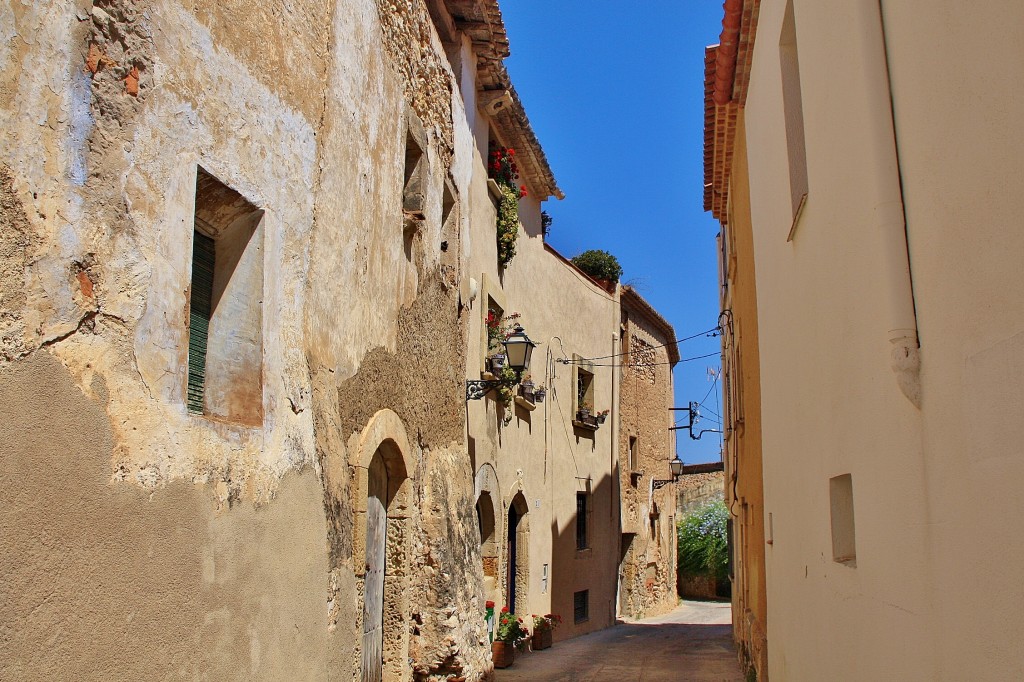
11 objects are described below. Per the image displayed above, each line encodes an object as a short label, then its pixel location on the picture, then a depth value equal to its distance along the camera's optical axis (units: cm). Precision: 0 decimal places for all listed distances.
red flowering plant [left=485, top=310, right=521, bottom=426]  1208
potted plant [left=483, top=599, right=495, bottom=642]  1184
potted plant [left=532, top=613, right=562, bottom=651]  1423
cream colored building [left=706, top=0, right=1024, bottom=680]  230
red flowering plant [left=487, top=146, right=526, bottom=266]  1327
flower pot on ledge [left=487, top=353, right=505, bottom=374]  1201
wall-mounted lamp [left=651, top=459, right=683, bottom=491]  2386
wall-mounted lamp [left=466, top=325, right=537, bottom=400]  1012
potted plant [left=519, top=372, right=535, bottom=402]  1393
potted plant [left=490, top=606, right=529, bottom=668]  1165
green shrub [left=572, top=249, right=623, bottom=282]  2275
